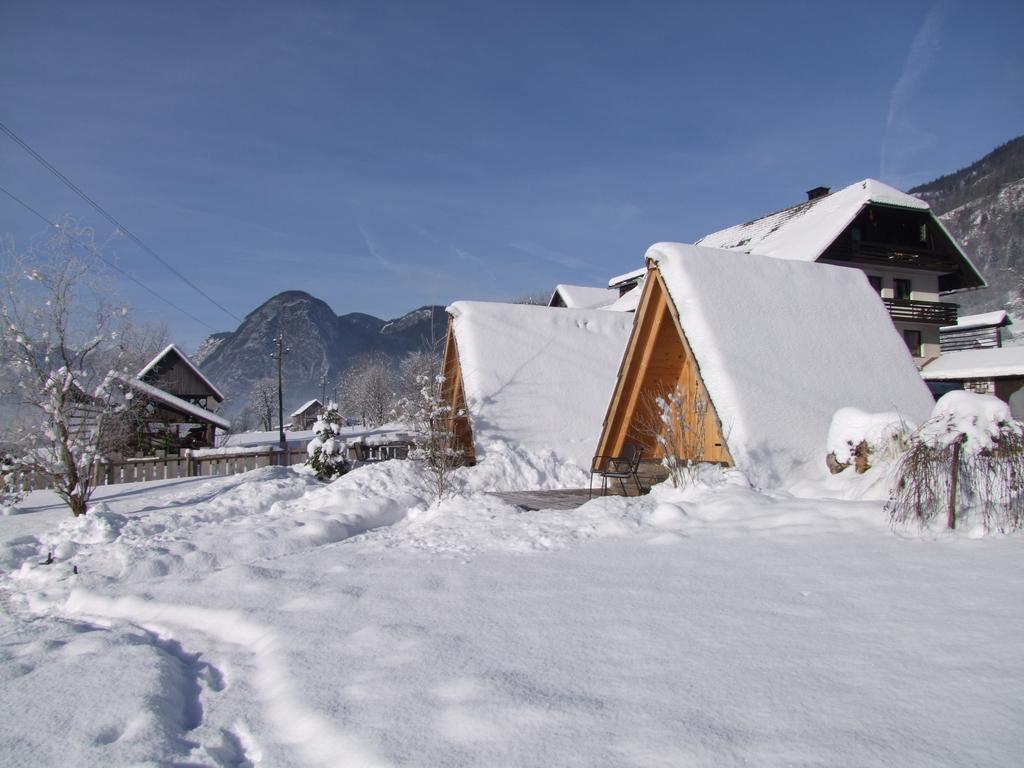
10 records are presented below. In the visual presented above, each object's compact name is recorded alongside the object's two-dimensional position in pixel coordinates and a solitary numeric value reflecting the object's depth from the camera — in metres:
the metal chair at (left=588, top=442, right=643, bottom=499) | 8.77
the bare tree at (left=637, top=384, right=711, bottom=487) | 7.88
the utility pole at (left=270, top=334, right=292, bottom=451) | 39.47
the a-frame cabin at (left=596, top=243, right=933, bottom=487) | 8.17
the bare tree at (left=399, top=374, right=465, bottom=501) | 10.16
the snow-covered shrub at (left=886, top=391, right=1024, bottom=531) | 5.02
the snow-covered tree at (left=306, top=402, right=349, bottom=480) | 15.52
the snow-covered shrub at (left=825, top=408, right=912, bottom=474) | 7.01
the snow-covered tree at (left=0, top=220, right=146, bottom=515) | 12.30
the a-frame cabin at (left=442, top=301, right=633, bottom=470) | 12.65
